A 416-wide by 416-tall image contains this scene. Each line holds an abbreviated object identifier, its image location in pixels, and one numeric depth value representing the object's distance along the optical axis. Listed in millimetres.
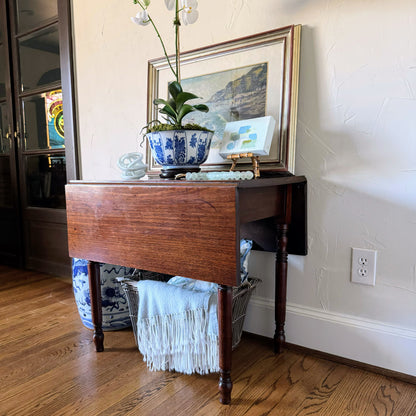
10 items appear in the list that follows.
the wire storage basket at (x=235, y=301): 1254
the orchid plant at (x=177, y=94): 1257
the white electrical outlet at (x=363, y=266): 1195
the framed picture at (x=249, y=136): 1225
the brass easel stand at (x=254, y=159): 1138
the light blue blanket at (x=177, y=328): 1134
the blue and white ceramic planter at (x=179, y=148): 1227
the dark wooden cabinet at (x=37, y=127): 2170
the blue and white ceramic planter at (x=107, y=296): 1505
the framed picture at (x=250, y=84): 1293
